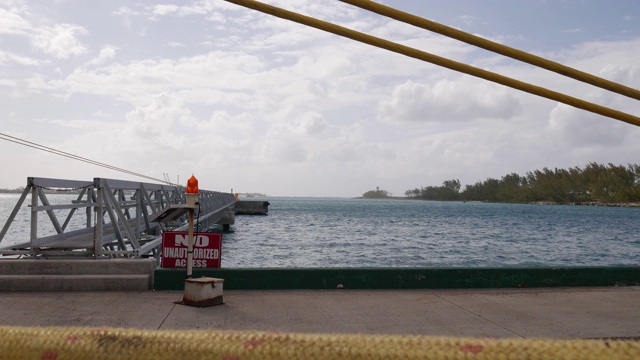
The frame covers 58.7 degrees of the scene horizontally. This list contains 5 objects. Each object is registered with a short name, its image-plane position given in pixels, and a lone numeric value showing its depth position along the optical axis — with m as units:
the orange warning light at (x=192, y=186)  9.99
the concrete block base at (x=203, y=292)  9.57
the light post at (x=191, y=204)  9.98
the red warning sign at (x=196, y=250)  11.64
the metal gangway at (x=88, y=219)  11.63
